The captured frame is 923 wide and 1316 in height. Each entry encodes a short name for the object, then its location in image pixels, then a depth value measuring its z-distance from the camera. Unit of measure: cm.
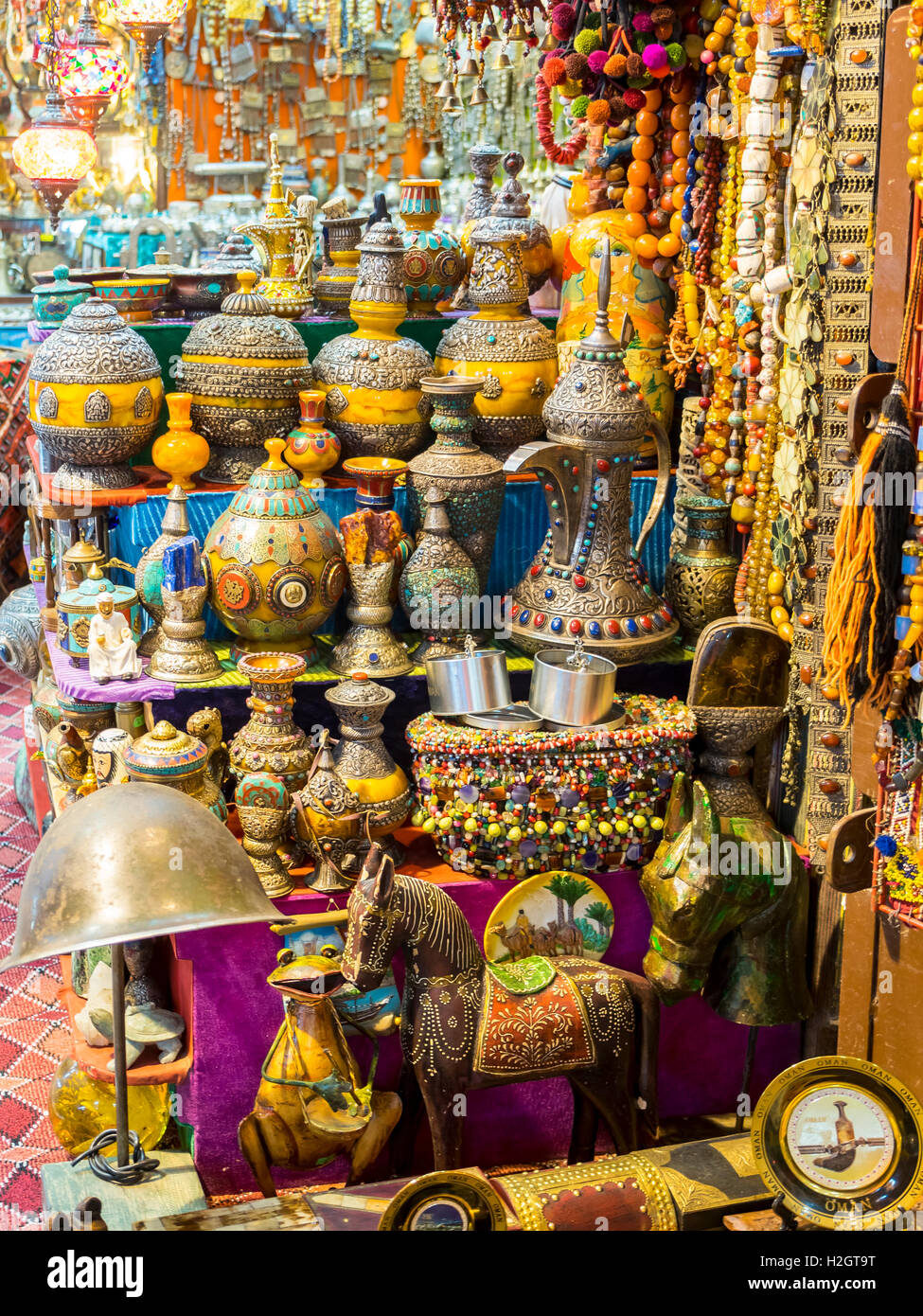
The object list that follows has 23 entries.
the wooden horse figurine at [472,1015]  322
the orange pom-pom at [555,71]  428
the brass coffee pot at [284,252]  428
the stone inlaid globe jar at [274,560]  363
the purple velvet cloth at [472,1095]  342
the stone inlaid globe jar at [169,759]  333
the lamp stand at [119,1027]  253
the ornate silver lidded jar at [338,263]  446
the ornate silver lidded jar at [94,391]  376
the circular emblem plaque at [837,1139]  288
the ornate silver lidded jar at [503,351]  401
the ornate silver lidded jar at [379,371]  394
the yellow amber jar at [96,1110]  359
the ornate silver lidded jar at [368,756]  353
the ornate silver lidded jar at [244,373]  387
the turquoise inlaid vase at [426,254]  438
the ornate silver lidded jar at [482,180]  449
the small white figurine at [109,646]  367
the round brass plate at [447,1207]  280
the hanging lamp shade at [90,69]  627
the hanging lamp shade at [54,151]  633
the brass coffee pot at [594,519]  372
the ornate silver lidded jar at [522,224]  421
